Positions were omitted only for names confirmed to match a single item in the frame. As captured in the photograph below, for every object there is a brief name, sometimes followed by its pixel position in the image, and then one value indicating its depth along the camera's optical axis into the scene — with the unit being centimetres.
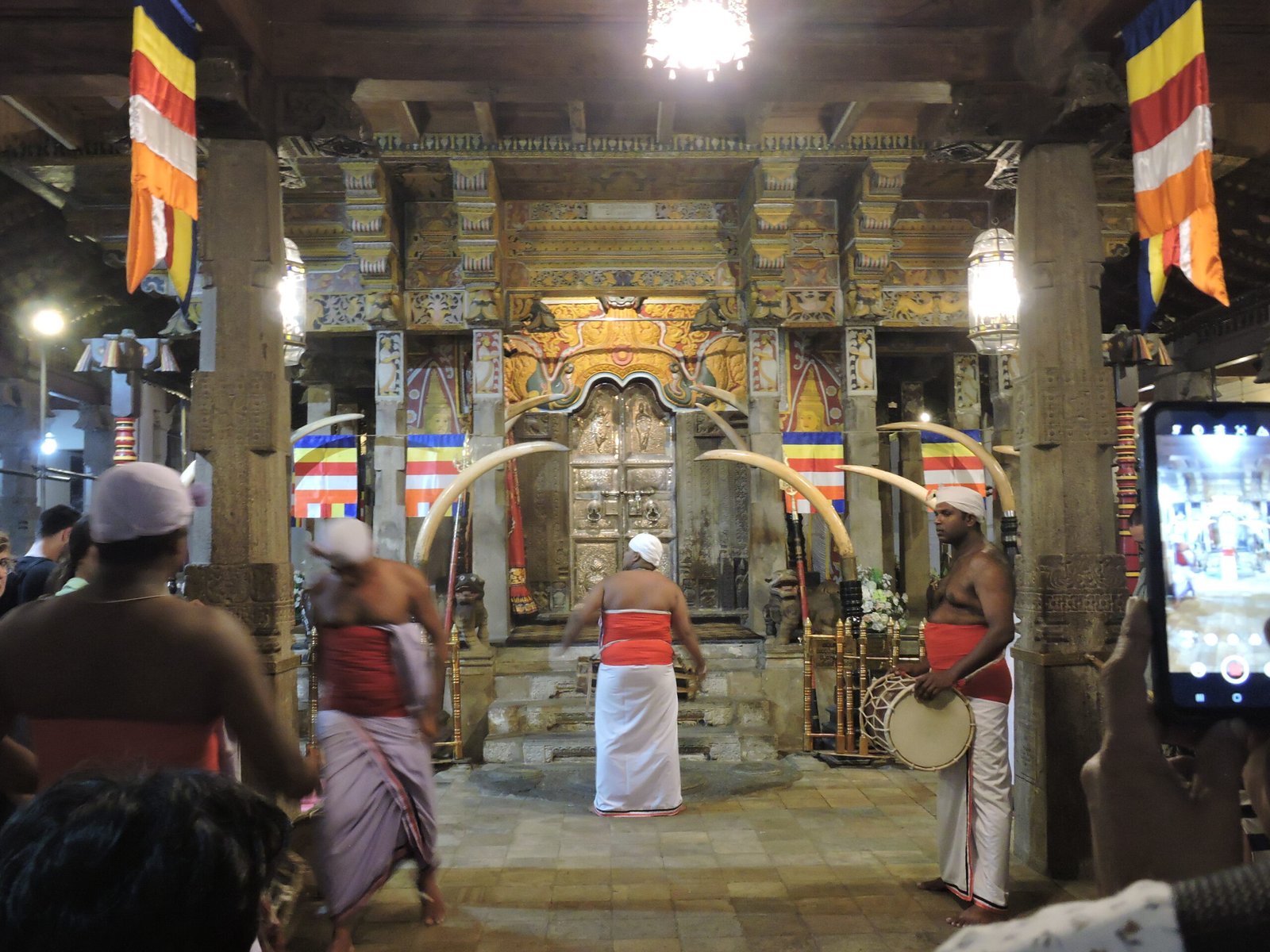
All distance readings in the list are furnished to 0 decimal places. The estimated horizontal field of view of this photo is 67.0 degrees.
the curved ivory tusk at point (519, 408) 1128
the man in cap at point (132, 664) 220
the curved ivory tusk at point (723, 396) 1157
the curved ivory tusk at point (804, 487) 929
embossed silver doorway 1266
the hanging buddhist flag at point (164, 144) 407
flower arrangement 959
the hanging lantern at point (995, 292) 807
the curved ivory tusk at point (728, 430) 1134
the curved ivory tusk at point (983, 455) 980
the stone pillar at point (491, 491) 1063
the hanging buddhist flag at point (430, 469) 1112
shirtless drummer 462
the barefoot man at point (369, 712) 429
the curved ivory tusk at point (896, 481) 947
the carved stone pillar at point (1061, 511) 520
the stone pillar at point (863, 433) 1140
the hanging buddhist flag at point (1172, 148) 422
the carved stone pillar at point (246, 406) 506
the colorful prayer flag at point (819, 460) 1119
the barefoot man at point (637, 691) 680
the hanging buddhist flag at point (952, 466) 1143
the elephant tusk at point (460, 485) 885
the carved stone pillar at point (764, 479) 1069
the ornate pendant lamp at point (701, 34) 453
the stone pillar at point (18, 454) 1166
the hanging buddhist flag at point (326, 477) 1128
